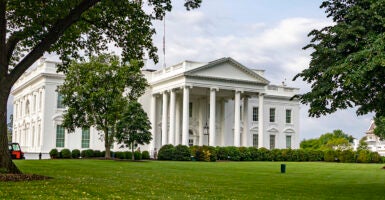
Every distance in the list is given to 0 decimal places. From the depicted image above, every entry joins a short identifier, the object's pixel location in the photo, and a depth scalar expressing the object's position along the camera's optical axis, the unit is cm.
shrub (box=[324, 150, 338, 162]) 6288
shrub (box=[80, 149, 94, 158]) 4919
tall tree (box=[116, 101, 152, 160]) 4278
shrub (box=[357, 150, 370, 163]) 6094
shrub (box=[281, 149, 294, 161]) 5912
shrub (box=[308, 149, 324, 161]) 6272
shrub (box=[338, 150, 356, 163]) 6141
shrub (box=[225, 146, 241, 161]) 5340
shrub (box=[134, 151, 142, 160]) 4650
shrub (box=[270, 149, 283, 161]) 5800
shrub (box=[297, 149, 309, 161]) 6131
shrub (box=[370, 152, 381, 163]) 6153
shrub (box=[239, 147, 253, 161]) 5453
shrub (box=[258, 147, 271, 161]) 5652
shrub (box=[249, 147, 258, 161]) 5559
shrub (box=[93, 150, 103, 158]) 4996
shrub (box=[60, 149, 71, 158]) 4788
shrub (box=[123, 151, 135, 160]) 4911
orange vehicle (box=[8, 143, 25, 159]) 4344
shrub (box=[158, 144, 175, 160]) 4853
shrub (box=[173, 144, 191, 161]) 4834
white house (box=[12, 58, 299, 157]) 5588
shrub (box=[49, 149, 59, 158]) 4762
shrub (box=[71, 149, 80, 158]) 4878
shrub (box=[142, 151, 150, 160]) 4912
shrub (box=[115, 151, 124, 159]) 4966
